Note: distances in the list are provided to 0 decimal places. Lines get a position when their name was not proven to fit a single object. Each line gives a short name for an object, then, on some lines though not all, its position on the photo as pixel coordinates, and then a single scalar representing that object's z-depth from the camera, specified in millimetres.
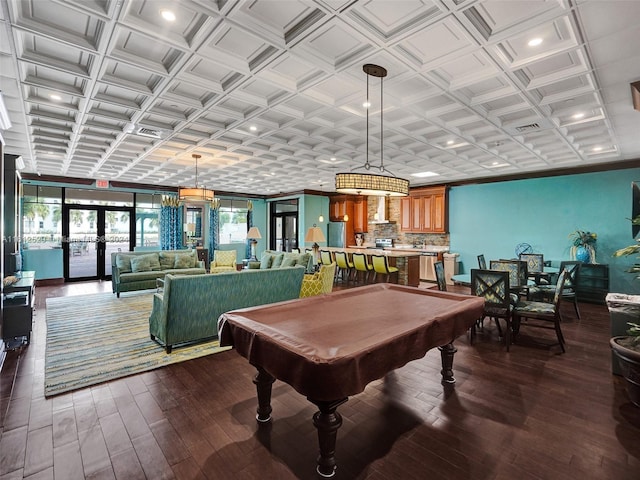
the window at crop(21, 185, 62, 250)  8250
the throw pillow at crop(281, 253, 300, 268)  6723
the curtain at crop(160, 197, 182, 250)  10265
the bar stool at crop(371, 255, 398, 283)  7160
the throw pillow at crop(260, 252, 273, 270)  7476
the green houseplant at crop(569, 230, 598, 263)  6547
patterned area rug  3176
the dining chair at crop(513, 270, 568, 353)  3877
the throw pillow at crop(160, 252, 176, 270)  7711
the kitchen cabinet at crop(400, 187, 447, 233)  9039
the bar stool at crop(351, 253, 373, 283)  7723
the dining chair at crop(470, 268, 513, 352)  4000
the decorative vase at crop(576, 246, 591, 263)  6531
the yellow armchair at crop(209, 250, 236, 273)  8719
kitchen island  7656
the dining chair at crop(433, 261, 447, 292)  4789
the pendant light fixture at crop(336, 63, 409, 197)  3223
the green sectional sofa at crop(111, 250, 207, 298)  6824
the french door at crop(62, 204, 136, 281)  8883
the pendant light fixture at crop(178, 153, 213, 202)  6375
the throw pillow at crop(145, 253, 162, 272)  7410
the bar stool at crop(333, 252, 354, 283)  8336
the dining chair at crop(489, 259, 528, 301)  4855
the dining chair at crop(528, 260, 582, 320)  5414
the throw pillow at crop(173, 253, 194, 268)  7793
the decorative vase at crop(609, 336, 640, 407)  2480
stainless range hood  10457
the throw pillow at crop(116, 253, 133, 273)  6976
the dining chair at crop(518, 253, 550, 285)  5848
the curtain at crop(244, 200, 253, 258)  12244
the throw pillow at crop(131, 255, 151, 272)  7117
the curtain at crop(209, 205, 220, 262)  11438
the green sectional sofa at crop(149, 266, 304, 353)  3742
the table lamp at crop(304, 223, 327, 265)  8164
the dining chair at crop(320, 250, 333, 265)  9000
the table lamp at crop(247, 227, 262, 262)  9445
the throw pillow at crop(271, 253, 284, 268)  7139
